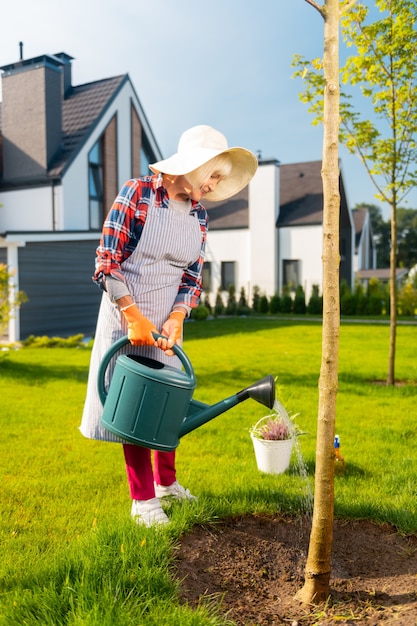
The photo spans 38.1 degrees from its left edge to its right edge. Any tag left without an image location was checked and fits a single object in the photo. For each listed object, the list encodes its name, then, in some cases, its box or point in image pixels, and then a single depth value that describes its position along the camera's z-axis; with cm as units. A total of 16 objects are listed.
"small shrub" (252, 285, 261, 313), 2303
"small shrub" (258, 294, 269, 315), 2242
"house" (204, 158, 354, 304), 2330
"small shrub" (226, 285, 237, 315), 2195
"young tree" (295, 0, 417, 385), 659
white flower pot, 389
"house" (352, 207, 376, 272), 3278
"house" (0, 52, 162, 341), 1510
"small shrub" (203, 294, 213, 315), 2256
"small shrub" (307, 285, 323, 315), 2153
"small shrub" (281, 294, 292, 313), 2220
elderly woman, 272
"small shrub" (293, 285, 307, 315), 2186
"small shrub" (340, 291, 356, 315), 2103
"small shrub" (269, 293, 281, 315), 2222
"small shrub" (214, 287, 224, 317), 2157
